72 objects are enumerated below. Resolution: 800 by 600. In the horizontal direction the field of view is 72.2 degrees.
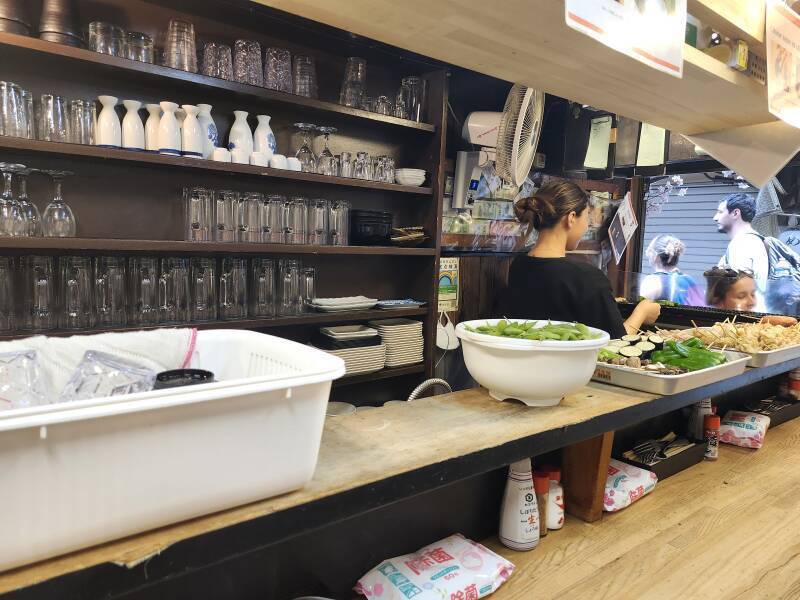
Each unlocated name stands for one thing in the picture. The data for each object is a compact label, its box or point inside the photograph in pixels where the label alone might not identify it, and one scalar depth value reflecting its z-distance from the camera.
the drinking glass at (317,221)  2.73
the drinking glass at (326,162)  2.74
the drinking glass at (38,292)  2.09
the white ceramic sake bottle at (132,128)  2.15
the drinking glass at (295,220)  2.64
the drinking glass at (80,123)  2.11
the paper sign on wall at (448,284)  3.42
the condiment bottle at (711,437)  1.91
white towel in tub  0.80
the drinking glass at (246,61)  2.41
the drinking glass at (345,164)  2.82
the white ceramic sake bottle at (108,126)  2.10
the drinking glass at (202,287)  2.43
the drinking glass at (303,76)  2.63
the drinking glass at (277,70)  2.52
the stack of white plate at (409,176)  3.03
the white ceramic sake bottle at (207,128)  2.35
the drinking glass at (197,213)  2.39
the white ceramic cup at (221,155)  2.34
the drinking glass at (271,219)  2.57
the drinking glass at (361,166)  2.88
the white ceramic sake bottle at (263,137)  2.54
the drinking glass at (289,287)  2.70
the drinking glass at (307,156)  2.70
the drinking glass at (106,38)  2.09
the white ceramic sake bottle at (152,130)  2.21
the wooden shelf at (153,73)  1.92
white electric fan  2.28
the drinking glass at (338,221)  2.82
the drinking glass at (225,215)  2.45
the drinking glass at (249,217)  2.50
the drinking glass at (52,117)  2.03
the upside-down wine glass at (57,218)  2.08
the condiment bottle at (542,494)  1.36
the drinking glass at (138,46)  2.16
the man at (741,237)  4.42
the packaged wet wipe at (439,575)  1.05
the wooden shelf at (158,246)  1.93
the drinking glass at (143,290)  2.30
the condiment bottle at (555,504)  1.38
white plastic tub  0.56
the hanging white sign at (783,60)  1.40
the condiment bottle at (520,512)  1.29
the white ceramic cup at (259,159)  2.45
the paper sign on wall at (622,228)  4.57
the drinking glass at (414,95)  3.08
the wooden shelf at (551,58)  1.04
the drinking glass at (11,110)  1.94
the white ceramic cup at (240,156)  2.41
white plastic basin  1.20
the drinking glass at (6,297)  2.03
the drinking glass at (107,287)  2.20
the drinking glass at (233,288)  2.54
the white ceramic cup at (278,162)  2.51
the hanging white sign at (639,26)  0.92
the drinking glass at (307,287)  2.81
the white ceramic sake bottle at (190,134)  2.26
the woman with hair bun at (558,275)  2.53
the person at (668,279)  3.84
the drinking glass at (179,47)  2.24
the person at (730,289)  3.54
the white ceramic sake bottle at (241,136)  2.45
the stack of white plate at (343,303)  2.78
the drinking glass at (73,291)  2.14
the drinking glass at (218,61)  2.36
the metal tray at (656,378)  1.49
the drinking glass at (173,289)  2.34
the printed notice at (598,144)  3.59
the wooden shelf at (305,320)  2.07
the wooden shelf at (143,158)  1.92
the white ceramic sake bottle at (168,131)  2.20
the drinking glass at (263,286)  2.62
